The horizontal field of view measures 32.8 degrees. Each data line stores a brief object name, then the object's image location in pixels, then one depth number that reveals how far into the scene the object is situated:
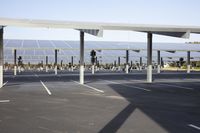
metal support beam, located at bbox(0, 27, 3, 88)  22.12
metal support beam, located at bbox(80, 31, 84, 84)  25.78
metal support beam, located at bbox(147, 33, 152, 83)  27.64
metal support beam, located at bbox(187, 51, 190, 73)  47.88
